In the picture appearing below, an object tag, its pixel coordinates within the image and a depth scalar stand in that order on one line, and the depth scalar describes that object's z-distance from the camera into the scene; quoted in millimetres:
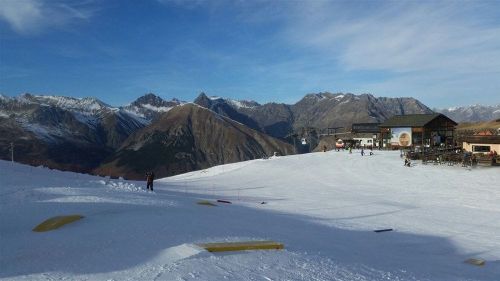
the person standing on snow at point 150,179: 32463
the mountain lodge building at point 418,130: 67000
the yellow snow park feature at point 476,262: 14906
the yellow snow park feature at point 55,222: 16312
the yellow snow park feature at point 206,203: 25306
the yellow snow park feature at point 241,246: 13078
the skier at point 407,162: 49209
